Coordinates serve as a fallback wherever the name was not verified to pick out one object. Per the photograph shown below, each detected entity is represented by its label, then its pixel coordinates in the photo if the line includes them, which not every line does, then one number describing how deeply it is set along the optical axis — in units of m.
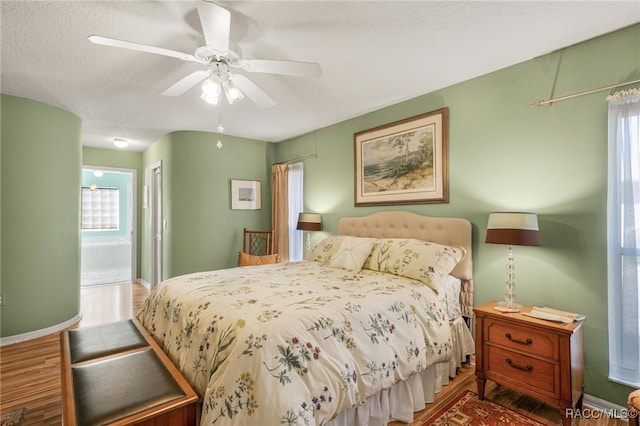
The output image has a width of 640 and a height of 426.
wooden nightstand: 1.84
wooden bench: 1.29
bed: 1.38
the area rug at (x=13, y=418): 1.97
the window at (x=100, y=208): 7.65
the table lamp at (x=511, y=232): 2.13
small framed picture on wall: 4.95
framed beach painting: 3.06
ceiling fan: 1.64
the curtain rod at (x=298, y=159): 4.56
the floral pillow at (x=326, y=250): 3.35
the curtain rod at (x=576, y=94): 2.02
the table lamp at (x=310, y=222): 4.21
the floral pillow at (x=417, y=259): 2.46
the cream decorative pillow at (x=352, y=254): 2.96
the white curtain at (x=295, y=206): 4.80
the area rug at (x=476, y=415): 1.96
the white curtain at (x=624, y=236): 1.97
